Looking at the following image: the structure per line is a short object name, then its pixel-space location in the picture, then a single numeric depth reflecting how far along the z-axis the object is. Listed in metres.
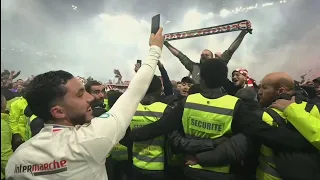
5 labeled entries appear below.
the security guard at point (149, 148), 1.77
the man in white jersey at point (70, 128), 0.73
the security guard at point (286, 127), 1.23
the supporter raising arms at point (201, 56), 2.41
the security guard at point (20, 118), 2.01
